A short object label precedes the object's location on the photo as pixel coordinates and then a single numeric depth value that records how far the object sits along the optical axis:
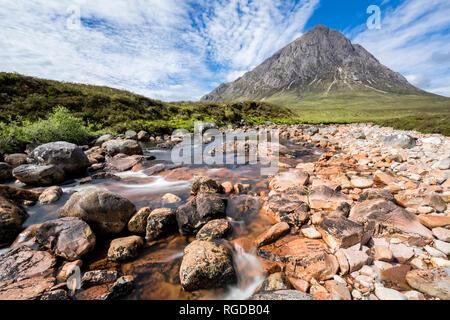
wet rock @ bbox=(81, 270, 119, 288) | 3.13
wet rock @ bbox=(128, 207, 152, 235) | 4.66
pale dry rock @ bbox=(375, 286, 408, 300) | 2.55
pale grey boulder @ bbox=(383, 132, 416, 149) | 10.58
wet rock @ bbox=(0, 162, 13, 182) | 7.87
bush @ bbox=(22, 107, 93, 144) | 12.06
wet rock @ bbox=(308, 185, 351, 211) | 5.13
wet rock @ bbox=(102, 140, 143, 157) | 12.80
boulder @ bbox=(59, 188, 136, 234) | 4.50
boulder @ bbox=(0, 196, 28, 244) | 4.25
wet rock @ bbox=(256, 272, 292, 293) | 3.00
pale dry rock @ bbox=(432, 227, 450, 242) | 3.42
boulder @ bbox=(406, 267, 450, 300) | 2.49
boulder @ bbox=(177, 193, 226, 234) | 4.73
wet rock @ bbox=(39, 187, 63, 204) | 6.11
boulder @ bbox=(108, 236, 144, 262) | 3.79
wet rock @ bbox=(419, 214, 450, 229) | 3.72
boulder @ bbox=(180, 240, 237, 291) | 3.16
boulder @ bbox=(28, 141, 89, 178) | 7.88
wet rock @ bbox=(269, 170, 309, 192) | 6.85
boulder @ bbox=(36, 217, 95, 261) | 3.77
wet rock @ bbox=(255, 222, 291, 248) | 4.18
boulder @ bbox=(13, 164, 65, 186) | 7.21
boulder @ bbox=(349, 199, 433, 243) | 3.67
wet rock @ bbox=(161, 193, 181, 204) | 6.48
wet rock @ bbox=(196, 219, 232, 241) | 4.36
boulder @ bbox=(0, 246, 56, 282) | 3.31
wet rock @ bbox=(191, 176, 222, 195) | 6.71
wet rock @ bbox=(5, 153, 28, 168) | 9.53
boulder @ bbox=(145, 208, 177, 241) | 4.52
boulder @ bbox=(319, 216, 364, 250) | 3.51
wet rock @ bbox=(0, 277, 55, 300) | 2.87
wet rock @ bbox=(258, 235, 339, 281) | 3.12
